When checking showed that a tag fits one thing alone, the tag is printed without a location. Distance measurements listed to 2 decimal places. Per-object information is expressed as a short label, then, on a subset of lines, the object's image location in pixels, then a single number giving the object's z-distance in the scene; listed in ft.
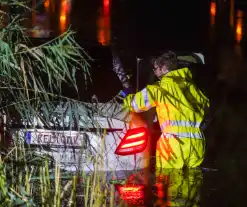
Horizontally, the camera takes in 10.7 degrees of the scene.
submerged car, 28.86
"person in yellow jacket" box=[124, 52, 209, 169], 32.71
